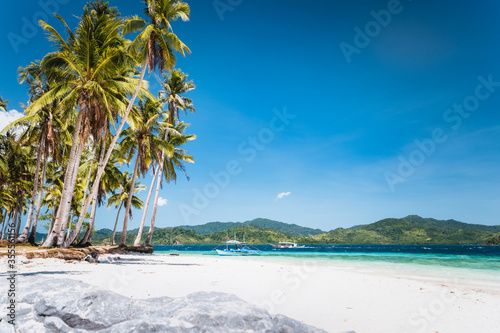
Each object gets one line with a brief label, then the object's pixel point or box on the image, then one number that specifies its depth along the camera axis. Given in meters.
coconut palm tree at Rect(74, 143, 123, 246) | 27.09
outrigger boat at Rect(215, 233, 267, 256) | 43.03
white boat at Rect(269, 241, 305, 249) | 89.31
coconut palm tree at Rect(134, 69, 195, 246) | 26.54
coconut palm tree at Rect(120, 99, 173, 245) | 21.59
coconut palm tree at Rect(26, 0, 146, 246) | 13.23
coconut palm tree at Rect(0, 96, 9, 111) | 23.09
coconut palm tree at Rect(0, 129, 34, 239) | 25.88
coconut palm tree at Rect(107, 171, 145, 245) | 32.72
